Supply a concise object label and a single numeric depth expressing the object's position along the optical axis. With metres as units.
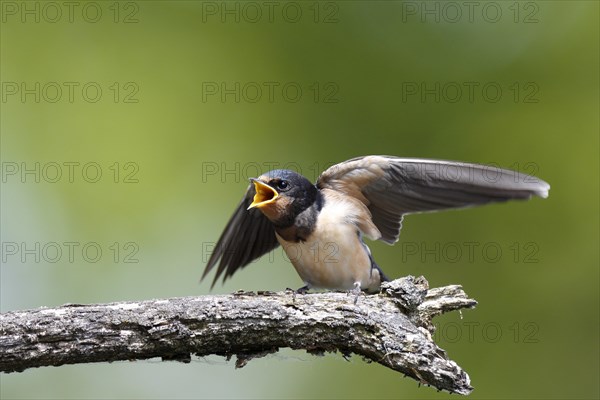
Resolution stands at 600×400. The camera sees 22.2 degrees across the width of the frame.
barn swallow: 9.05
